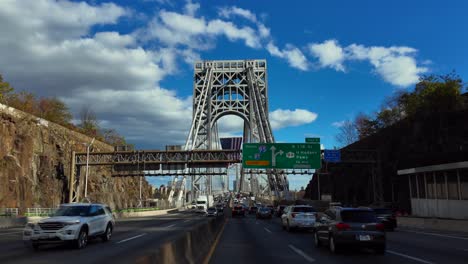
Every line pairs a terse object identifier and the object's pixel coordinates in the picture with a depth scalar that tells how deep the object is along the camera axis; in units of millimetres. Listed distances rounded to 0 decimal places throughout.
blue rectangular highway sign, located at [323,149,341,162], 53281
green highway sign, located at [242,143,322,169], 46469
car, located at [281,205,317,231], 25406
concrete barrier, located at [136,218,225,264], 7262
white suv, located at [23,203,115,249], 15453
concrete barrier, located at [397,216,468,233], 25670
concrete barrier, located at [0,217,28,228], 31781
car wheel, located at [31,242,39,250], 15844
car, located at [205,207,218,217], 56875
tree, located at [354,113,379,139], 80619
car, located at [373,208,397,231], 27453
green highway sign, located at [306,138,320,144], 48438
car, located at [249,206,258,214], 67581
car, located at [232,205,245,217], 54188
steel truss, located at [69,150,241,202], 60406
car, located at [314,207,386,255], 13430
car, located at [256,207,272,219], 46616
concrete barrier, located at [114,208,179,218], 54356
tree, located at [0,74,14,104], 62094
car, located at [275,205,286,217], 51606
